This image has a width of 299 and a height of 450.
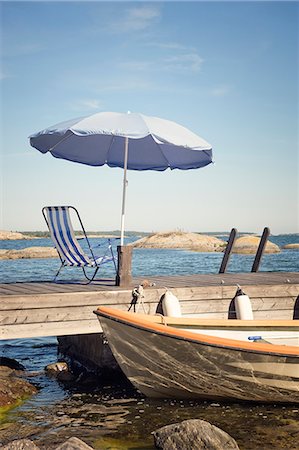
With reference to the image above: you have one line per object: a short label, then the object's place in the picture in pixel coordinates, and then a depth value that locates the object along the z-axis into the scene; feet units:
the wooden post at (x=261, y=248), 36.98
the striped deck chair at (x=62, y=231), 28.32
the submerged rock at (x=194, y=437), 17.78
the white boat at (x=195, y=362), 21.24
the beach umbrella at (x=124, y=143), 26.30
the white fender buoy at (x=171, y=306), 25.26
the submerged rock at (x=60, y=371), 27.00
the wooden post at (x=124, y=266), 27.02
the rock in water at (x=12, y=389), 22.86
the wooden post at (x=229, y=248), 36.41
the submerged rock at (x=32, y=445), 17.08
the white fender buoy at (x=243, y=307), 26.61
